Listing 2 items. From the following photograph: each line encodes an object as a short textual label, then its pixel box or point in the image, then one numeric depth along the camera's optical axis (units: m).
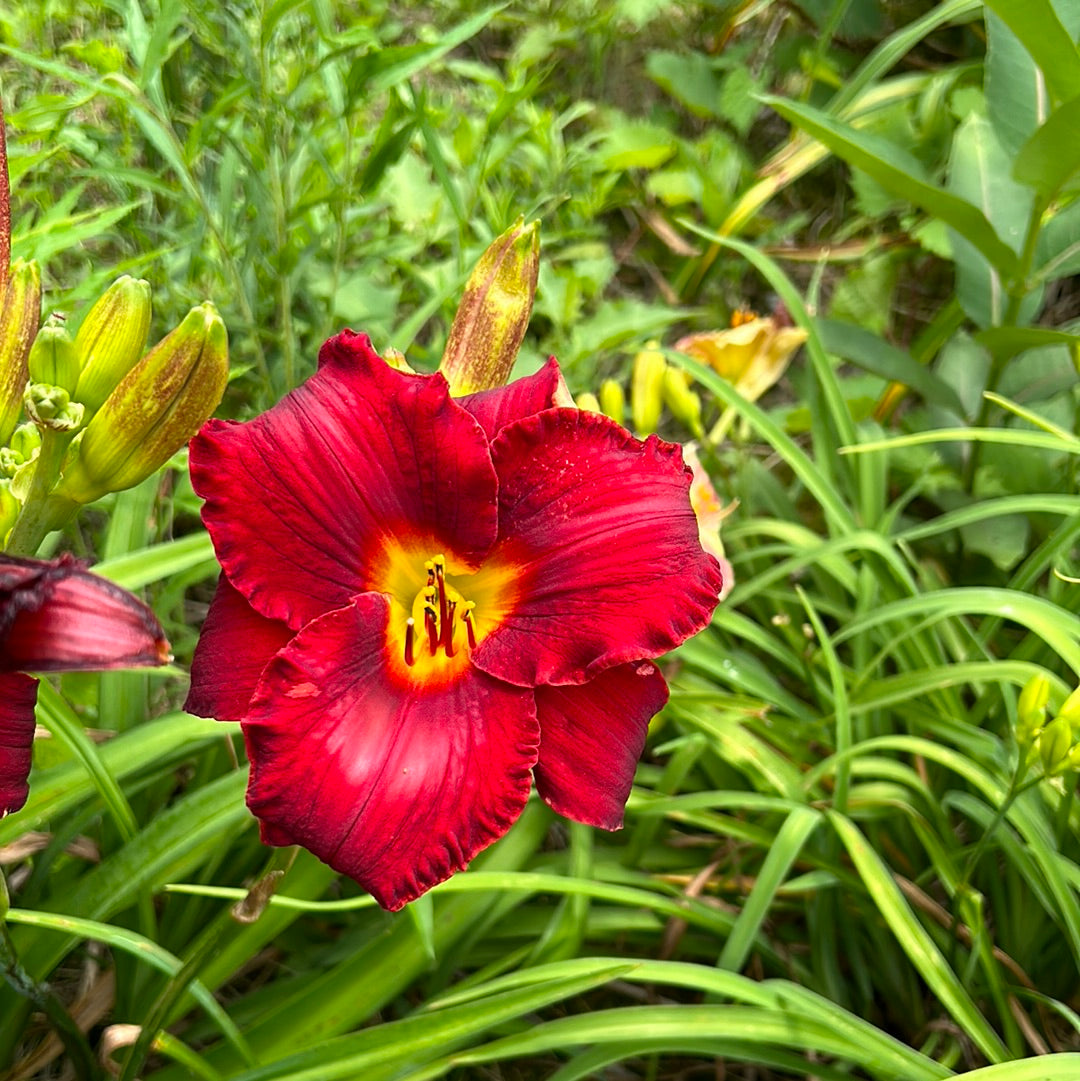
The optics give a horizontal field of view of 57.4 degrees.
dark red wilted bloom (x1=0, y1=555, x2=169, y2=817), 0.45
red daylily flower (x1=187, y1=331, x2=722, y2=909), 0.56
